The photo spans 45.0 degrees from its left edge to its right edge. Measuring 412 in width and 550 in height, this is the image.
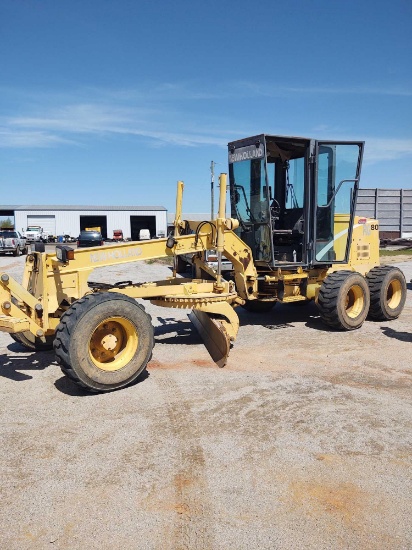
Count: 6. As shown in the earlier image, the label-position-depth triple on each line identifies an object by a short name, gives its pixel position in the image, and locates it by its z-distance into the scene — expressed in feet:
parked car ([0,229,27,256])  95.75
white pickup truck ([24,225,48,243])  160.25
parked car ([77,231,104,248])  105.23
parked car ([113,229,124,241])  189.47
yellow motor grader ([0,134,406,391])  18.04
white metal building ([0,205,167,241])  195.42
